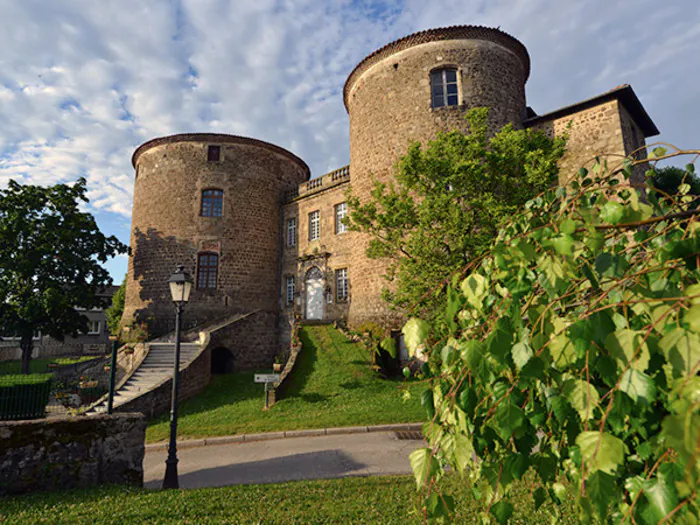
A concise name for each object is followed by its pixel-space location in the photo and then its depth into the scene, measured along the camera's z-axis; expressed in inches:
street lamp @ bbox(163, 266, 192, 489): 270.5
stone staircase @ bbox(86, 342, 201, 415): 529.5
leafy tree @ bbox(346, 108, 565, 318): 464.4
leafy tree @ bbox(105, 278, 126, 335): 1134.4
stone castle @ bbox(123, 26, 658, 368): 671.1
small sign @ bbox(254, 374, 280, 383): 500.7
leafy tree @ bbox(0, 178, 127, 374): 727.7
